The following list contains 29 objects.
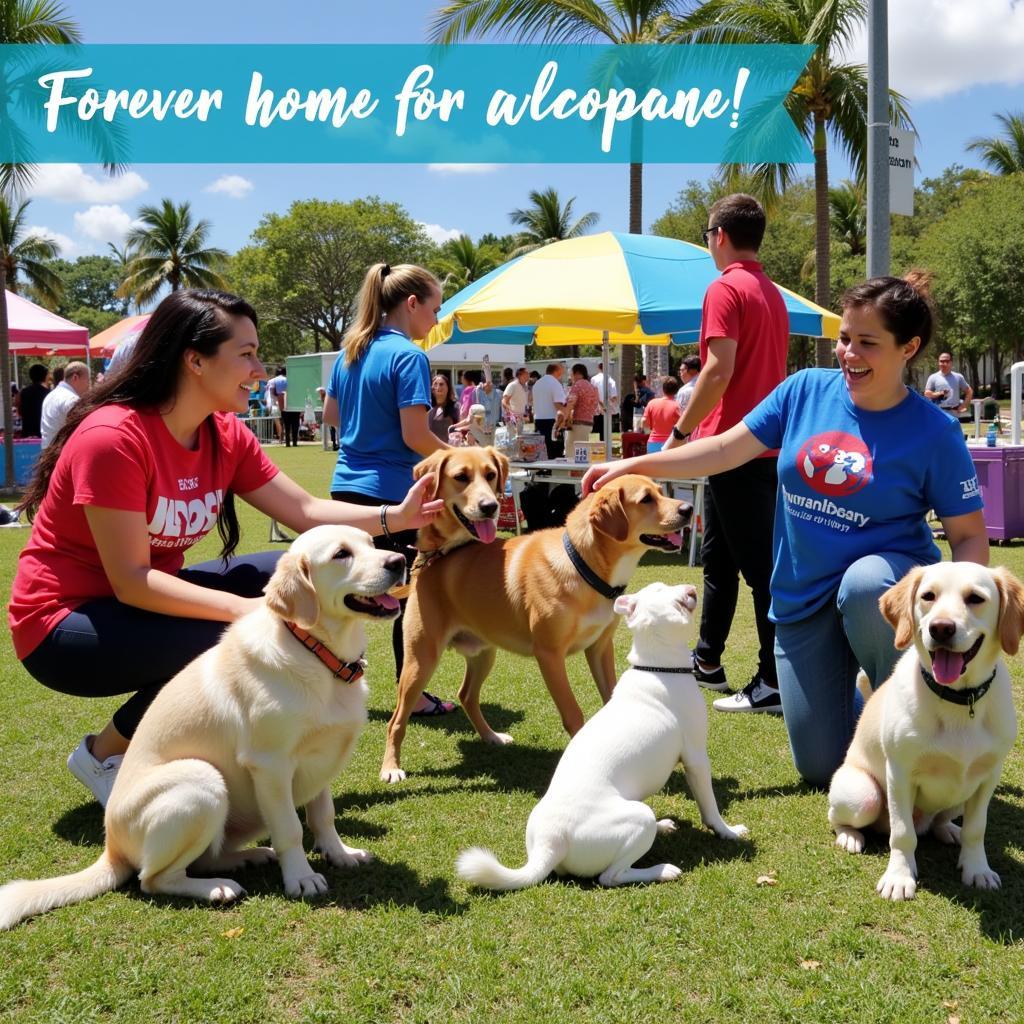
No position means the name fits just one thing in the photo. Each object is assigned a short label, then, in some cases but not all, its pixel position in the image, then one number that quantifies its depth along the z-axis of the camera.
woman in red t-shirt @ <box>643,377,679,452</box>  12.89
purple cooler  10.50
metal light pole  6.54
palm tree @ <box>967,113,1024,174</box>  48.06
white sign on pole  6.61
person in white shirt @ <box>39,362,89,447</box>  13.40
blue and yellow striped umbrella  10.45
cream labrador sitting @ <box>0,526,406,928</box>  2.95
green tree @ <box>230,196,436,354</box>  58.06
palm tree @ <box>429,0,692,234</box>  18.77
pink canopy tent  19.61
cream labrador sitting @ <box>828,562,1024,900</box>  2.85
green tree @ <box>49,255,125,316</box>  114.81
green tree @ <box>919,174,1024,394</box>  43.12
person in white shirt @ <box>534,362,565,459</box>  18.47
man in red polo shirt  5.05
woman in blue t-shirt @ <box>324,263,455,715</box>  4.80
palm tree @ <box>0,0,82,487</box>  17.72
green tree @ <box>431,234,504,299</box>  63.16
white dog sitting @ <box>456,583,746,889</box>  3.06
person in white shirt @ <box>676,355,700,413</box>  11.93
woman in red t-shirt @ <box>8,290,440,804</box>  3.43
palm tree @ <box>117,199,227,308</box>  52.03
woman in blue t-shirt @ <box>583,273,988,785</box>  3.60
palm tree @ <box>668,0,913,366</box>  18.19
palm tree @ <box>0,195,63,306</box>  49.12
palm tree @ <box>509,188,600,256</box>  56.72
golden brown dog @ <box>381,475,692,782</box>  4.20
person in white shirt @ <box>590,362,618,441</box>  12.56
